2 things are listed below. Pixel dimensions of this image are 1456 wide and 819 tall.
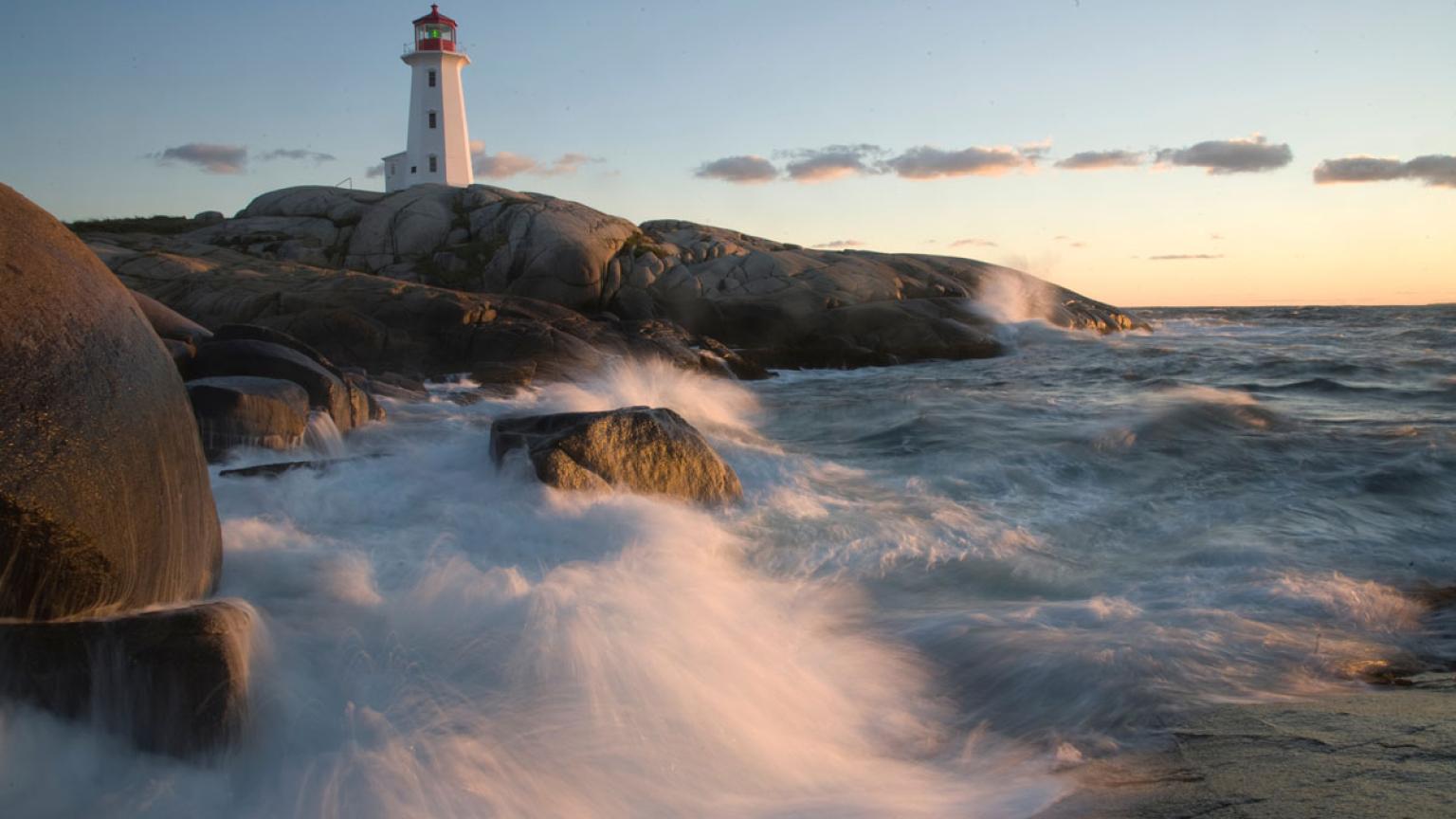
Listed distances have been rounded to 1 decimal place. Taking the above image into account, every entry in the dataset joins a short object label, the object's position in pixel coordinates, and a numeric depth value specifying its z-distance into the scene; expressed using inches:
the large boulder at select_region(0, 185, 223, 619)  119.9
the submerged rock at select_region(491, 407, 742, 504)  252.5
